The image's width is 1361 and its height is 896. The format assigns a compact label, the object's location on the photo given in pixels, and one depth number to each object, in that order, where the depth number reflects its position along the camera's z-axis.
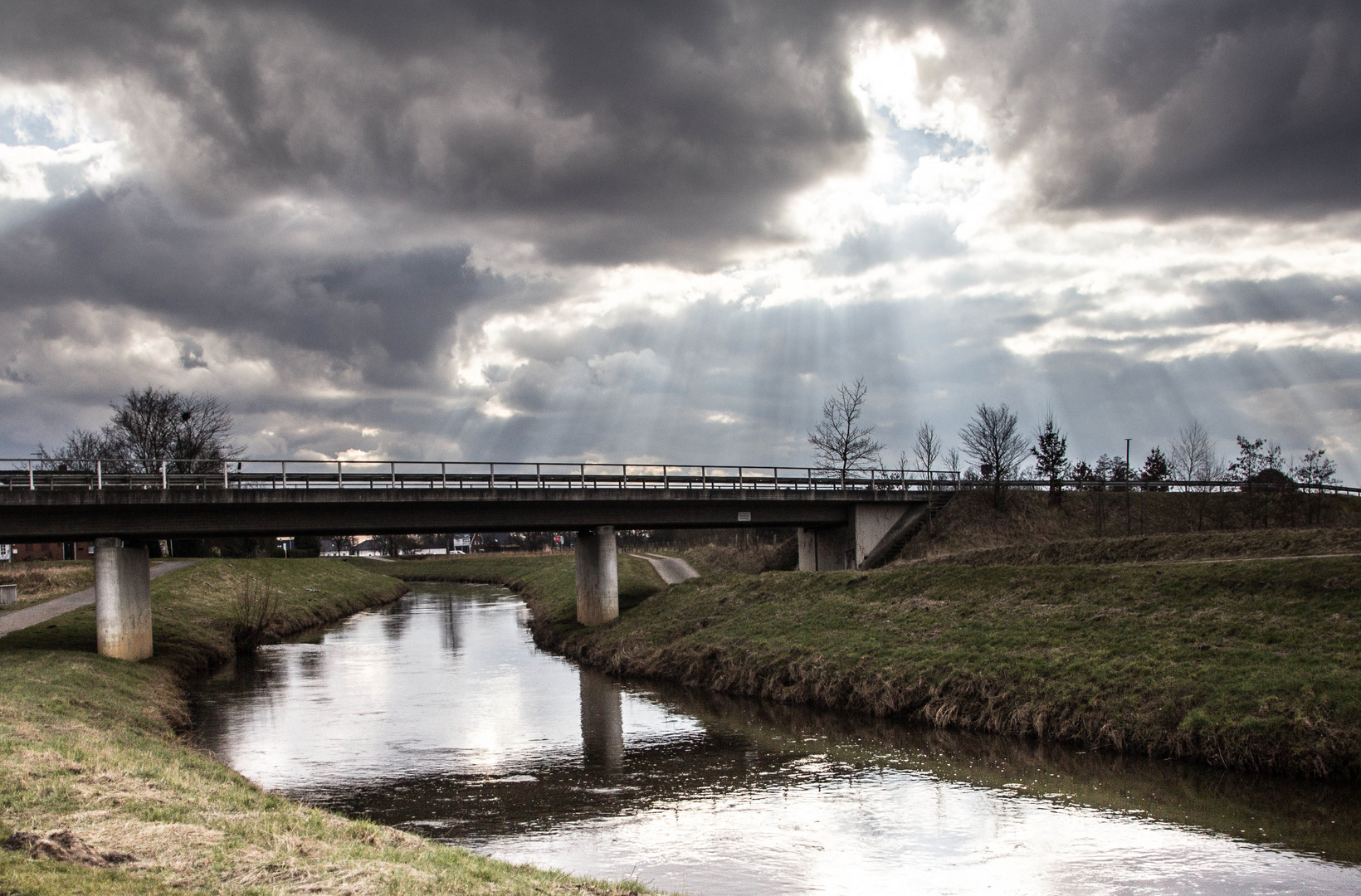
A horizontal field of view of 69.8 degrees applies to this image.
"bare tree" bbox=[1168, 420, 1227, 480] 79.36
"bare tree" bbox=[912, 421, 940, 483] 78.06
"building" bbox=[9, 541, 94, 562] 88.78
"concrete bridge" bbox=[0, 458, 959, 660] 38.44
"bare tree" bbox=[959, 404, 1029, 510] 67.88
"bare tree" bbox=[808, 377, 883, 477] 69.00
